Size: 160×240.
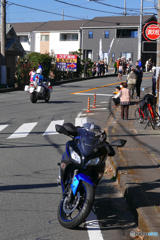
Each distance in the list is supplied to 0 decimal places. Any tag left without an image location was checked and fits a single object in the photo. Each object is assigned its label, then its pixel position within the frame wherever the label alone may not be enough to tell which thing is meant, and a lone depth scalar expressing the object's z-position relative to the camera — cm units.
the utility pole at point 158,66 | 1346
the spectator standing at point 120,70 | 3541
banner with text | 3503
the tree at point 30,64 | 2934
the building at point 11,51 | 3092
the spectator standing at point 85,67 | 3778
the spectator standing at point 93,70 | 3861
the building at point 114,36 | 5600
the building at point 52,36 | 6159
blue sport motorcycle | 437
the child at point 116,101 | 1836
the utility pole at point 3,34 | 2564
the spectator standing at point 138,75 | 2053
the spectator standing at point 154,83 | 2003
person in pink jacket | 1462
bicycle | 1271
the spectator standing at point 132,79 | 2003
